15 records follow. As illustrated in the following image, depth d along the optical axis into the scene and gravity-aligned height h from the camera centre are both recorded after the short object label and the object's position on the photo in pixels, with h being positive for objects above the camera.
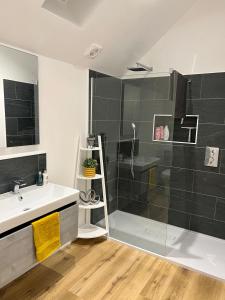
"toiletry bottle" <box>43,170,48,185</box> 2.30 -0.58
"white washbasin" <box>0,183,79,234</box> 1.62 -0.70
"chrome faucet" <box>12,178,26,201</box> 2.03 -0.59
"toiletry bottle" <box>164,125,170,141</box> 2.96 -0.13
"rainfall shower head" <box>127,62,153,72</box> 2.96 +0.69
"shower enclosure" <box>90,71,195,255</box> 2.80 -0.30
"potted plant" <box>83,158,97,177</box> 2.69 -0.54
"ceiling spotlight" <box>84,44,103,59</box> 2.39 +0.73
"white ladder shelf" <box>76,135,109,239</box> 2.69 -0.99
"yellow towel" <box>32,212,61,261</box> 1.78 -0.92
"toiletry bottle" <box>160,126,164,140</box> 2.98 -0.13
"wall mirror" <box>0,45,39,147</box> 1.93 +0.18
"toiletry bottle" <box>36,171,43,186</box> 2.27 -0.59
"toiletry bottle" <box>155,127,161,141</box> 3.00 -0.15
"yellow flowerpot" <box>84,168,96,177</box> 2.68 -0.60
